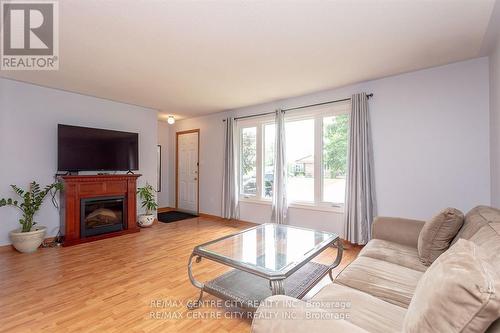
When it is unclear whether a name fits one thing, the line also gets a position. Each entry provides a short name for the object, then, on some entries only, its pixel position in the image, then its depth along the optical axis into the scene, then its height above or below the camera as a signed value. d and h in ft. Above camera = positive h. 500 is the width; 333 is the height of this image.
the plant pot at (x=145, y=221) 14.99 -3.27
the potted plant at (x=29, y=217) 10.40 -2.15
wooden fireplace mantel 11.68 -1.34
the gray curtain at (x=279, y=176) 13.79 -0.43
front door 19.19 -0.16
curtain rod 11.79 +3.48
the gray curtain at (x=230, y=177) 16.15 -0.56
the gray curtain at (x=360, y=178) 10.94 -0.48
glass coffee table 5.81 -2.49
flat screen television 12.14 +1.14
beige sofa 3.12 -2.37
